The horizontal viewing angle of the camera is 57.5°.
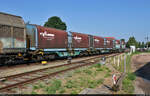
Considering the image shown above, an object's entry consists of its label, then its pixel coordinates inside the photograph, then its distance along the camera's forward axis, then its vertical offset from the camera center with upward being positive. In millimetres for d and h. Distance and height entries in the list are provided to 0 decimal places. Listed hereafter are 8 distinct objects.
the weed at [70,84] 6715 -1989
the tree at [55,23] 61906 +10458
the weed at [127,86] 6353 -2088
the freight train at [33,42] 10859 +441
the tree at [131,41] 84900 +2819
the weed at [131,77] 9126 -2131
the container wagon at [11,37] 10555 +687
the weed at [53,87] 5883 -1913
